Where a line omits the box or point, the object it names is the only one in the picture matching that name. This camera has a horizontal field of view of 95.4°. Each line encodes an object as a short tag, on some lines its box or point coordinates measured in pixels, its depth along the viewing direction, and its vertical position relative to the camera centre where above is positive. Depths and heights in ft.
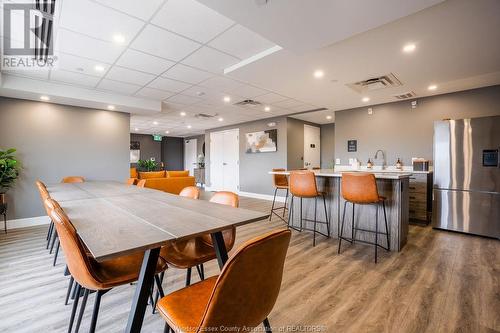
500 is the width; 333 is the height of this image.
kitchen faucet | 16.97 +0.63
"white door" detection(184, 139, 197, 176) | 37.60 +1.89
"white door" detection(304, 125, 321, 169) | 24.62 +2.20
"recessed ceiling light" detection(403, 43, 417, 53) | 8.73 +4.66
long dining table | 3.19 -1.04
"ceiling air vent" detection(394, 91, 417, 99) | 14.51 +4.70
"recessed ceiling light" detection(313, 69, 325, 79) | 11.28 +4.73
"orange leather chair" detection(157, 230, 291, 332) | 2.39 -1.49
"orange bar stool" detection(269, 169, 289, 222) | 14.04 -0.98
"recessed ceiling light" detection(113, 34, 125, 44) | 8.53 +4.88
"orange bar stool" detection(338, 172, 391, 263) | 8.61 -0.92
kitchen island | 9.29 -1.97
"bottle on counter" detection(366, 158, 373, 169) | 17.17 +0.17
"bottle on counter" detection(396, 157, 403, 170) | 15.97 +0.16
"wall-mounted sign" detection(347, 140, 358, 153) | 18.52 +1.68
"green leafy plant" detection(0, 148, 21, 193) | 12.53 -0.17
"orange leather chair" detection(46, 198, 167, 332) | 3.46 -1.90
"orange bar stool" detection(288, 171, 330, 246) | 10.27 -0.95
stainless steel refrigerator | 10.92 -0.48
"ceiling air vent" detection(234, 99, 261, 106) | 17.10 +4.91
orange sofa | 18.16 -1.12
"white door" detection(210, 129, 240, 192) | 27.12 +0.66
